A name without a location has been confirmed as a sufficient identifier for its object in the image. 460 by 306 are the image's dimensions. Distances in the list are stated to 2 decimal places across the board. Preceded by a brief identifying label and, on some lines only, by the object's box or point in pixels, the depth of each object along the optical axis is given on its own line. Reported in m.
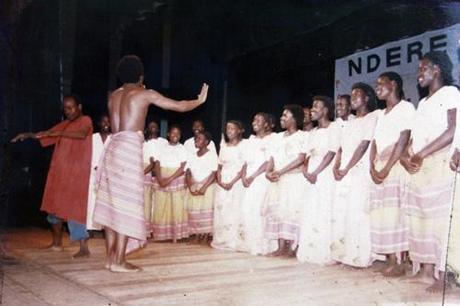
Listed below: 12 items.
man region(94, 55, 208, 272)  3.91
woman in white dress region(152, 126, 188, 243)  6.54
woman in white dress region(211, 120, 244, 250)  5.79
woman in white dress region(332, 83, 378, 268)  4.45
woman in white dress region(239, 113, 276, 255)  5.42
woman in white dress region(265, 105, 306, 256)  5.14
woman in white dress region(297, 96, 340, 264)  4.76
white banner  5.15
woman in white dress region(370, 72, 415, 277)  4.10
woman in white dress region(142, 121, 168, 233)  6.66
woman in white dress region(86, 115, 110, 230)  5.68
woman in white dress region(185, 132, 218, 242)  6.34
